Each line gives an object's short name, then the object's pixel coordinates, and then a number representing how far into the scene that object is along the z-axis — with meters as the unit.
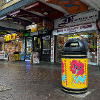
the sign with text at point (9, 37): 18.88
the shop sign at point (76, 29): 9.72
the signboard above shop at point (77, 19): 9.75
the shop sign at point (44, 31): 12.56
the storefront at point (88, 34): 9.86
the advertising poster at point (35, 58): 10.91
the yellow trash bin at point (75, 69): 3.30
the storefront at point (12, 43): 17.95
